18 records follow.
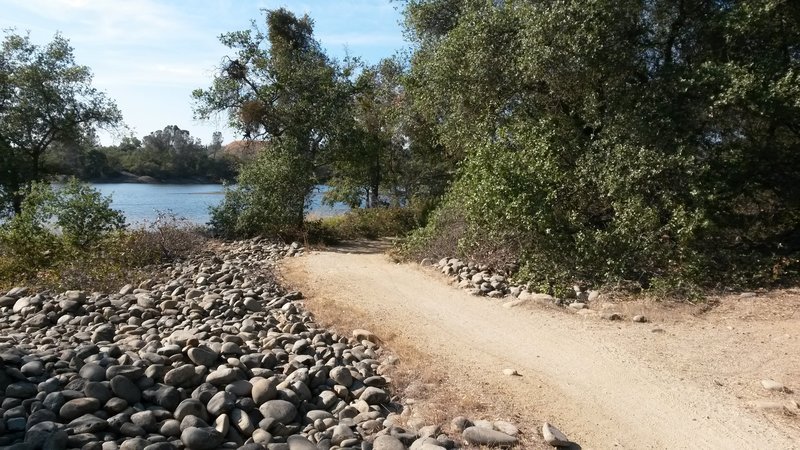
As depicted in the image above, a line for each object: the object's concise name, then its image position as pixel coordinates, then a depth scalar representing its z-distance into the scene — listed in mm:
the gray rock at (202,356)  5680
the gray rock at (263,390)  5195
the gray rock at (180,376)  5270
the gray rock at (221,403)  4941
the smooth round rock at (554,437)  4629
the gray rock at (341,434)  4656
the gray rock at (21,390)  4801
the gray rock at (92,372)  5094
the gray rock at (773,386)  5602
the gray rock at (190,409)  4781
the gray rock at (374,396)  5477
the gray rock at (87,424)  4301
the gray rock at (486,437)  4613
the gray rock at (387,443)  4469
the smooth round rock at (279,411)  4969
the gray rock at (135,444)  4172
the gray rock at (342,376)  5773
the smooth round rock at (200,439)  4367
